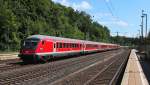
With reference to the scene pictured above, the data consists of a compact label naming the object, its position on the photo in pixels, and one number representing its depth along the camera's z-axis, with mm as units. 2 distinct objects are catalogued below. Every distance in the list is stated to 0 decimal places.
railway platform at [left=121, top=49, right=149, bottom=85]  8540
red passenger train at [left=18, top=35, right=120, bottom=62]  15589
